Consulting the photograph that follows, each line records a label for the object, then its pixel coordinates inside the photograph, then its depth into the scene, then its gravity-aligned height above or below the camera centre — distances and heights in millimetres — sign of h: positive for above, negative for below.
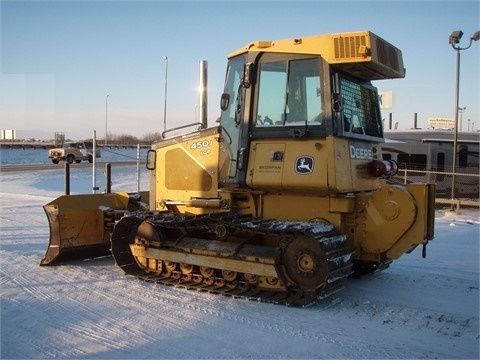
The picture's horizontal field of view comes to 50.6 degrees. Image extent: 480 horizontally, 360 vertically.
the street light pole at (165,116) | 11623 +929
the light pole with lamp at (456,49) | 16812 +3799
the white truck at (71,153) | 41250 +56
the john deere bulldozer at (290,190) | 6340 -432
